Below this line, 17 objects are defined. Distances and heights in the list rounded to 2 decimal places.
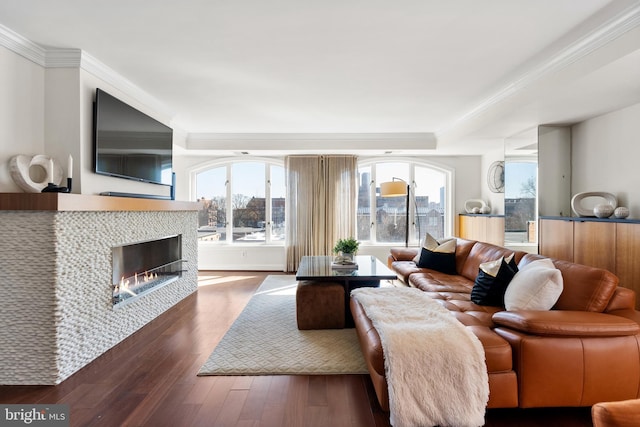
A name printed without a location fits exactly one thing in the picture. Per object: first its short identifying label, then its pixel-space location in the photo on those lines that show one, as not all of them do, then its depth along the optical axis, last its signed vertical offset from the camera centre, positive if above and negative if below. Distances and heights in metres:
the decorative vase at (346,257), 3.94 -0.53
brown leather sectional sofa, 1.82 -0.83
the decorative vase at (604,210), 3.15 +0.06
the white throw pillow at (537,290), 2.22 -0.53
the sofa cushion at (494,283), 2.66 -0.57
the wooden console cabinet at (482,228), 4.98 -0.22
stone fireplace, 2.27 -0.53
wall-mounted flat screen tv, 2.94 +0.76
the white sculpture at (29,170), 2.37 +0.34
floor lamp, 5.40 +0.46
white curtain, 6.20 +0.23
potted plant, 3.95 -0.44
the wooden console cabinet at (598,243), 2.75 -0.28
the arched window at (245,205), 6.55 +0.20
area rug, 2.45 -1.17
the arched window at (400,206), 6.54 +0.19
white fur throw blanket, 1.73 -0.90
